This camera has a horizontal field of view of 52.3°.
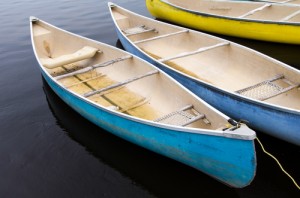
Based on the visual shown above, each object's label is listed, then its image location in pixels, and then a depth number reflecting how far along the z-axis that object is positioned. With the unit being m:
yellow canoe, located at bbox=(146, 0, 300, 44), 10.81
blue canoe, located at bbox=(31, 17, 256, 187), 5.13
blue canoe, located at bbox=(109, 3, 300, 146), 6.41
